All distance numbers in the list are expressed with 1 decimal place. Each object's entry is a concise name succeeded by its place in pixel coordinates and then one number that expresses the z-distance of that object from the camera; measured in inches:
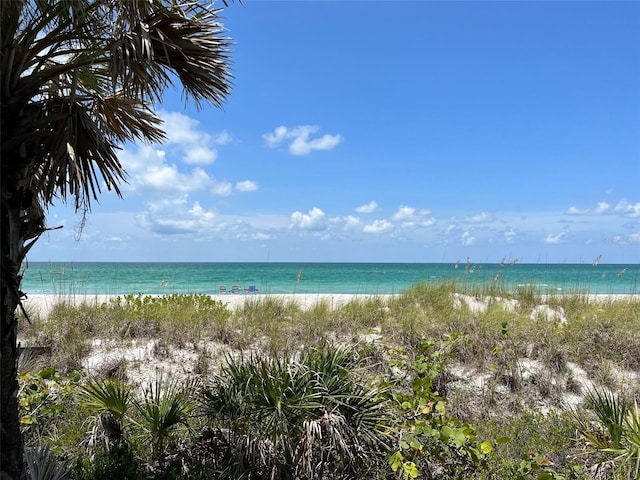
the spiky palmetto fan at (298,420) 147.9
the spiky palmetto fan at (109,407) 170.1
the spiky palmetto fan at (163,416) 163.9
